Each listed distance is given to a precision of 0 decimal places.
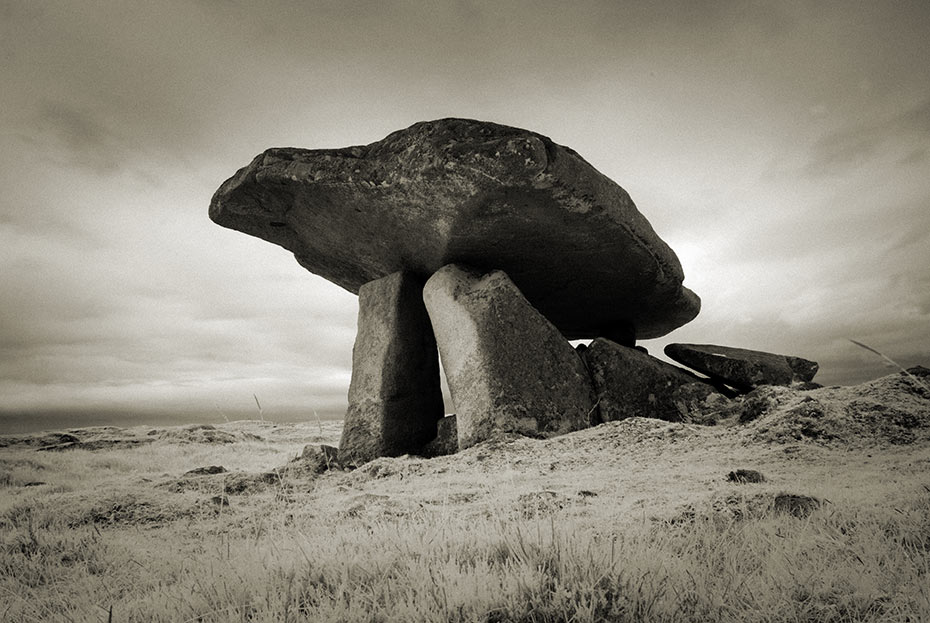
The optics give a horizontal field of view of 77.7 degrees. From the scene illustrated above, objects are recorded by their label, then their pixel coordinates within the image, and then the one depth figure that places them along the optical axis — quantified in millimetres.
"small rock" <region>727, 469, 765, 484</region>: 3648
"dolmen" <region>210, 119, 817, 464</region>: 6234
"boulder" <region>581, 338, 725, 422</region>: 7055
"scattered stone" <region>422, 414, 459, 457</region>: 6961
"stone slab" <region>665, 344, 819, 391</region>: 8258
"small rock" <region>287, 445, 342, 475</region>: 6633
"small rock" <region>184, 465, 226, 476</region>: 6912
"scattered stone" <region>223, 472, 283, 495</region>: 5641
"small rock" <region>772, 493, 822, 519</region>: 2840
